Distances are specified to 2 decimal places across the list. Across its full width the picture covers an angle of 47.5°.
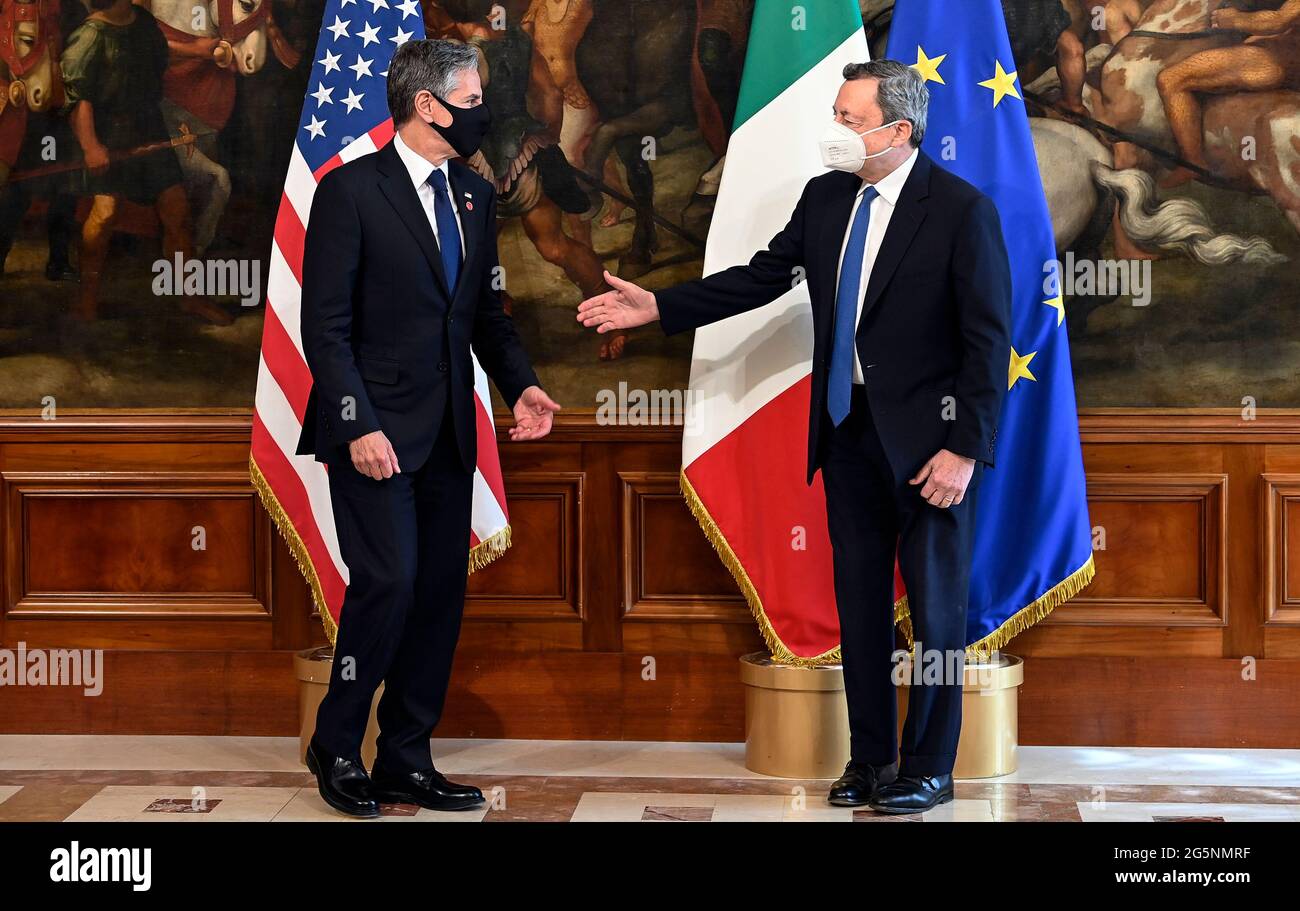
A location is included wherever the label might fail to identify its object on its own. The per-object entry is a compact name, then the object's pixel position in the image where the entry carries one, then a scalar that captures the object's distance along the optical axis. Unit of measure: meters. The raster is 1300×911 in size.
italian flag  4.66
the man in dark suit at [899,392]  3.97
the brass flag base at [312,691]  4.60
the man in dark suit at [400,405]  3.93
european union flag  4.57
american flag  4.70
